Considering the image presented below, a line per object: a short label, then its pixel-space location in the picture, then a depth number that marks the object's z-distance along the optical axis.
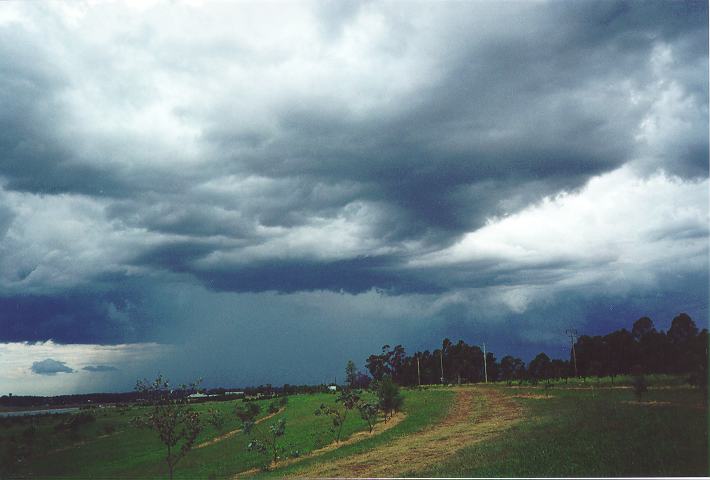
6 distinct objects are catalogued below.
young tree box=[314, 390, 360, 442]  47.34
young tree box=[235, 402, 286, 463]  36.66
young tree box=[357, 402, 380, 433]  45.62
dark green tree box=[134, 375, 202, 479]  23.06
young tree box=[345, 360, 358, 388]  47.44
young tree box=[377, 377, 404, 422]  49.81
